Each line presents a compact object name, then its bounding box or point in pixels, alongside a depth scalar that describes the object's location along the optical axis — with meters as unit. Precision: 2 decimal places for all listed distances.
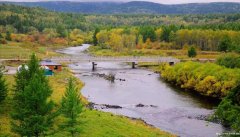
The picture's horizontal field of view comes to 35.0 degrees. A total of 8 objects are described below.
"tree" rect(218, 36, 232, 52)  159.88
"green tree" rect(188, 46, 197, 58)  150.12
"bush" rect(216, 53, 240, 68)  98.31
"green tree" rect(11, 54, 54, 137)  38.34
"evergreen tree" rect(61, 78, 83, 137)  41.88
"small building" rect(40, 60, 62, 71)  114.28
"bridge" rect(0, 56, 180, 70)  132.12
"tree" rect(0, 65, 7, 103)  54.34
